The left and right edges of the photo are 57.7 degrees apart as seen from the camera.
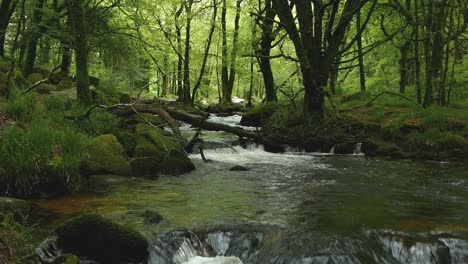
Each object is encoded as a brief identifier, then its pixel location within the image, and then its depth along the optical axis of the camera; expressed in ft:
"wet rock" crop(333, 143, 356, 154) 45.42
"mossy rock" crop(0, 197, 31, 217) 17.90
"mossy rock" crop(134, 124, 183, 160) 33.14
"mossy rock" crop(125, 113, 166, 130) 40.42
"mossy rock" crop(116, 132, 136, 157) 33.30
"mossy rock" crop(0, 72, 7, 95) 33.91
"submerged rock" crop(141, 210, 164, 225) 19.40
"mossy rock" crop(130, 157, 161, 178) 31.27
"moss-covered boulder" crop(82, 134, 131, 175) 27.35
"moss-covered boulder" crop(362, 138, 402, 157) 42.39
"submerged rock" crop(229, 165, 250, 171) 35.55
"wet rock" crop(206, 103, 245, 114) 97.29
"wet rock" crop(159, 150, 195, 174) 32.96
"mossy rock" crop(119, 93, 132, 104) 56.20
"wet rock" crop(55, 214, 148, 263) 15.57
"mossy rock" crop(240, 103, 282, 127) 63.24
